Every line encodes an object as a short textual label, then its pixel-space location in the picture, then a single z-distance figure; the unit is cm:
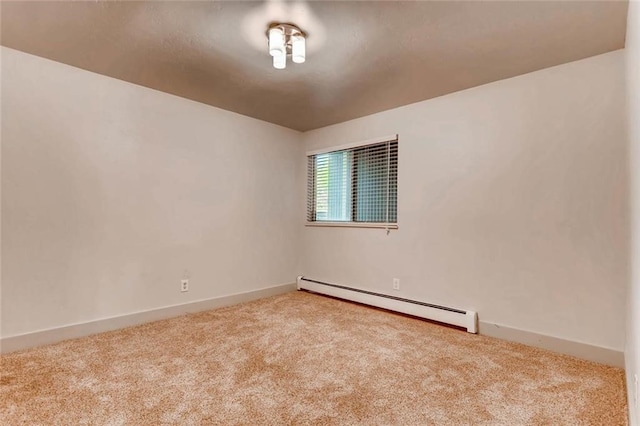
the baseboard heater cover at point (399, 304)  279
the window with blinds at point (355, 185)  349
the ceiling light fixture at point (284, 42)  198
